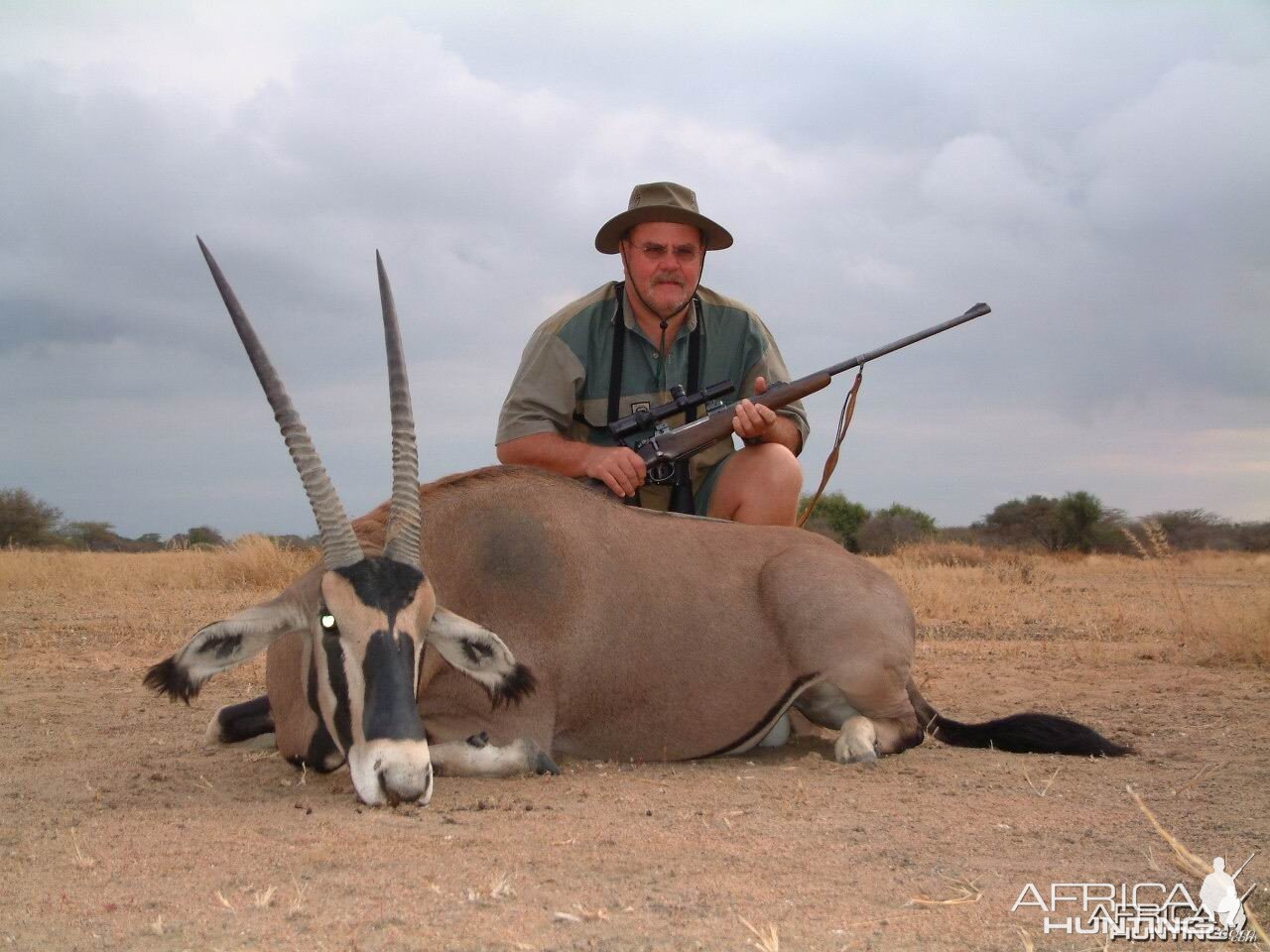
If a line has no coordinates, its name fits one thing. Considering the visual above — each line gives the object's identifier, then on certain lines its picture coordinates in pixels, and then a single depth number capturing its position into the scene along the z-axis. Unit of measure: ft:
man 22.18
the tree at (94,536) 107.24
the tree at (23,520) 92.32
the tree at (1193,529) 112.16
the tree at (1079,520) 103.55
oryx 14.10
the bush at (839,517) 108.78
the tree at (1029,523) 104.31
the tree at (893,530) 101.50
